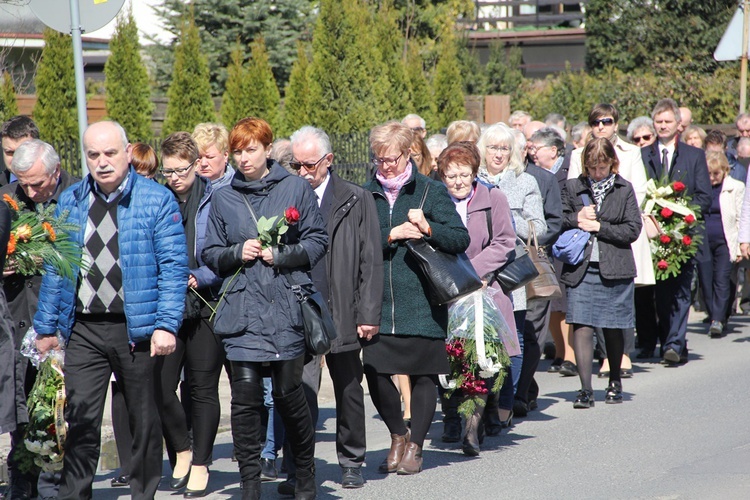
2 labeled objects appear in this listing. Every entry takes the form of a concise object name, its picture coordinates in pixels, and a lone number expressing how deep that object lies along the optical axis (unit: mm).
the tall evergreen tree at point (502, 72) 55916
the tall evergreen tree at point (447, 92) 35193
